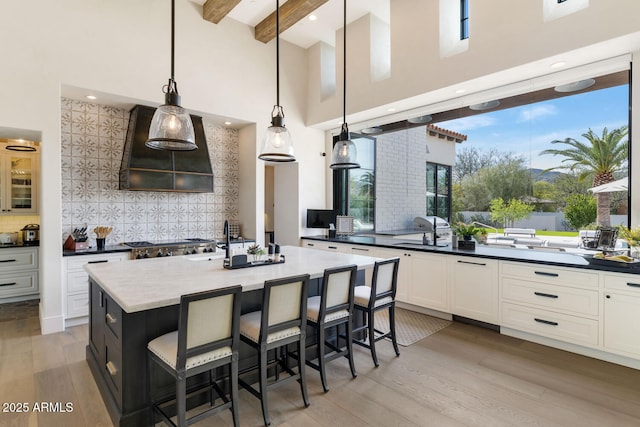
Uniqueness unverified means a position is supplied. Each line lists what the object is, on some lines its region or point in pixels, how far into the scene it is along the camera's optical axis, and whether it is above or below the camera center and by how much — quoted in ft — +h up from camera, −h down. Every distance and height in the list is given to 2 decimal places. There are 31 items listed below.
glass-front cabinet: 15.40 +1.44
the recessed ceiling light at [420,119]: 16.20 +4.53
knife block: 13.17 -1.32
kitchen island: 6.51 -2.13
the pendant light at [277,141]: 9.43 +2.01
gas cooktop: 14.43 -1.45
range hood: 14.12 +2.13
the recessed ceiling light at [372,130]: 18.72 +4.59
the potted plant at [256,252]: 9.71 -1.22
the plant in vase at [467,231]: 13.28 -0.87
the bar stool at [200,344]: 5.73 -2.48
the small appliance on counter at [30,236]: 15.44 -1.09
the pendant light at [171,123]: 7.49 +2.04
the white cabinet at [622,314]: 8.95 -2.92
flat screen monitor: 19.04 -0.43
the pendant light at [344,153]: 11.09 +1.93
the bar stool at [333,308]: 7.98 -2.47
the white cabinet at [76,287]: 12.53 -2.88
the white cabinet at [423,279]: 13.03 -2.88
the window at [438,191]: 15.96 +0.95
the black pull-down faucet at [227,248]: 9.30 -1.07
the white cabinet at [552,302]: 9.70 -2.92
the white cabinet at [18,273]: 14.74 -2.77
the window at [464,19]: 14.24 +8.22
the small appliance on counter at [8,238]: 15.06 -1.18
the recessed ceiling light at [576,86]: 11.48 +4.39
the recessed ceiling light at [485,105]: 13.83 +4.46
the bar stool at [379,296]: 9.19 -2.47
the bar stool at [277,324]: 6.81 -2.46
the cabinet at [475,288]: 11.64 -2.89
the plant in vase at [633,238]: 9.39 -0.84
